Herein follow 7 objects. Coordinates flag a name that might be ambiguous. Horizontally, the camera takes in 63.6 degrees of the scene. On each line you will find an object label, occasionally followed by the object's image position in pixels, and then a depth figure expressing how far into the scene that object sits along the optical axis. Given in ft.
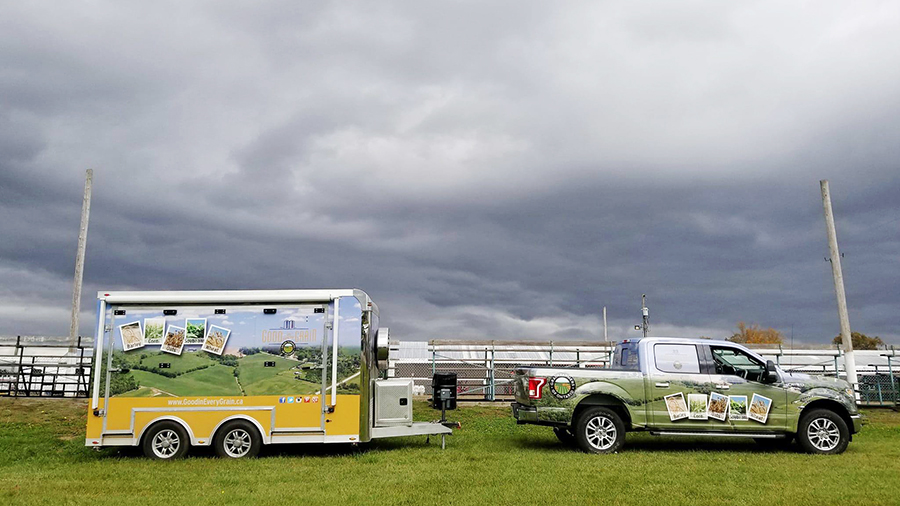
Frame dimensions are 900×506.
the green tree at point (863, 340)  204.36
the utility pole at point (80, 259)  80.02
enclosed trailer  38.96
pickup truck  40.98
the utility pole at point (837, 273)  73.26
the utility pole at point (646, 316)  102.72
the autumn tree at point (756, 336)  199.21
